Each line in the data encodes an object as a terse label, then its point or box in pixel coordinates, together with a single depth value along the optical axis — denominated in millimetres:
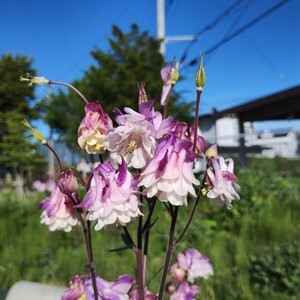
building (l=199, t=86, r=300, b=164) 5642
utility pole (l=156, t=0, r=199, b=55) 9349
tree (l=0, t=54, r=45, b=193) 4512
